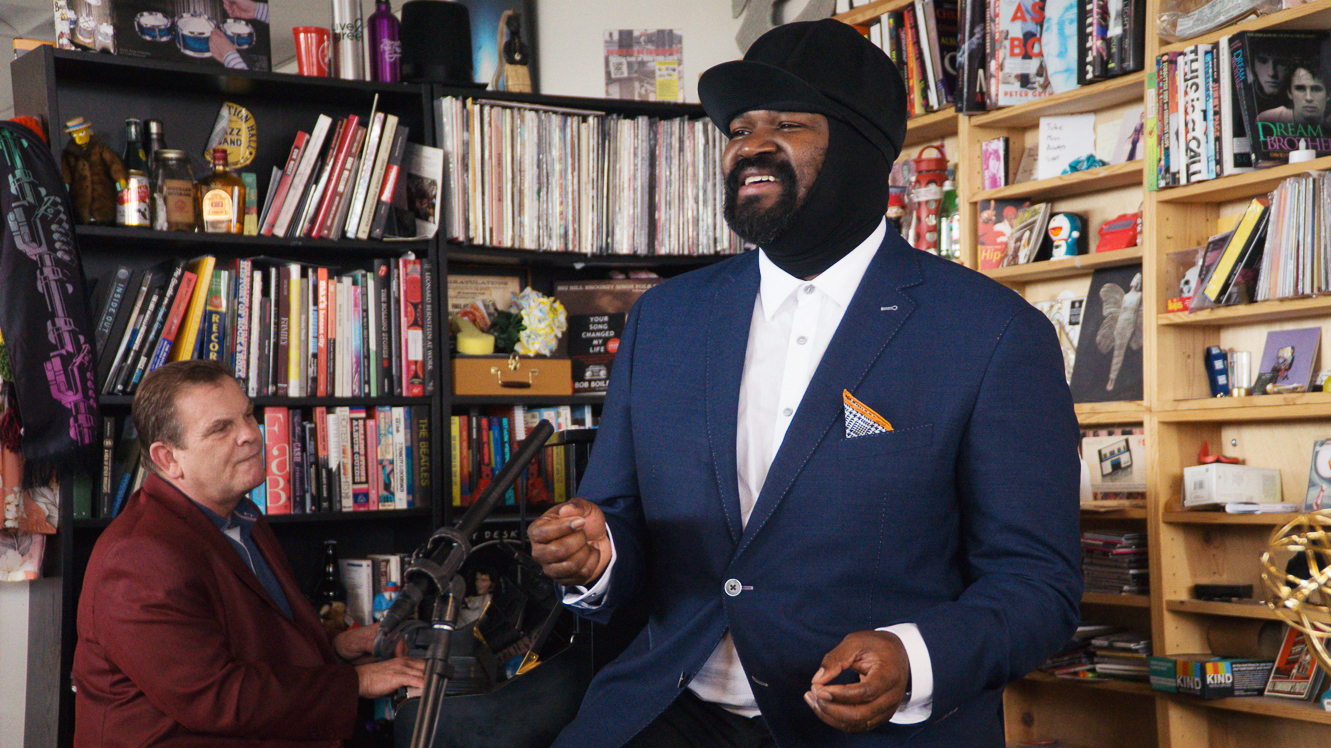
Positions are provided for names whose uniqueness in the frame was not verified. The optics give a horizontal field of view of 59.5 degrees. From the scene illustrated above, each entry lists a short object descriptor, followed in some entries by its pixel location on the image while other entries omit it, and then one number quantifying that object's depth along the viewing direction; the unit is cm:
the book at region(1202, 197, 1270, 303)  267
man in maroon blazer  204
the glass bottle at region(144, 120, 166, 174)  296
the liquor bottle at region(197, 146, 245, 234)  299
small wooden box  323
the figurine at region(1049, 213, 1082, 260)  319
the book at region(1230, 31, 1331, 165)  264
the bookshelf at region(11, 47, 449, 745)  280
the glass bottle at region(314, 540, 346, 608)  315
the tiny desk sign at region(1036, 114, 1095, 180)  322
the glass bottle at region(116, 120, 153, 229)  286
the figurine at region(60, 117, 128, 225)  283
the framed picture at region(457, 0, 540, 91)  392
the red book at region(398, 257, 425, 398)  317
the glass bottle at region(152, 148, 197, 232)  294
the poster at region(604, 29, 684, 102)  368
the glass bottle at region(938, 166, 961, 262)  341
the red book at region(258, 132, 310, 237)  308
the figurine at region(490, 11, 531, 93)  346
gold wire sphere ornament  163
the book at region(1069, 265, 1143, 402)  301
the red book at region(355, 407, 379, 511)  314
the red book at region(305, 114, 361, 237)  312
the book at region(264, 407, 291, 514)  299
